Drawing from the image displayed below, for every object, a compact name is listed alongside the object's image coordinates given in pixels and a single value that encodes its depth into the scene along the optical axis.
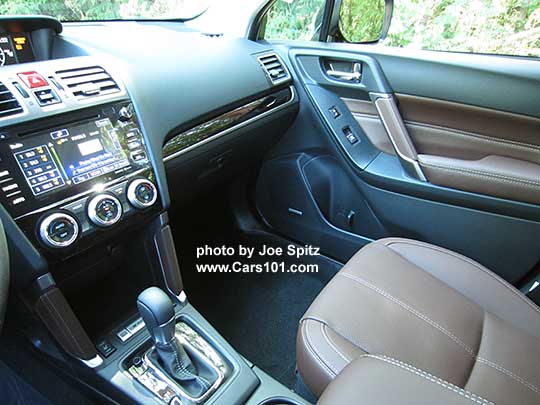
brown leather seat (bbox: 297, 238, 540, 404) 0.84
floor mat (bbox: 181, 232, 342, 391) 1.45
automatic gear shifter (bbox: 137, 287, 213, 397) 0.85
